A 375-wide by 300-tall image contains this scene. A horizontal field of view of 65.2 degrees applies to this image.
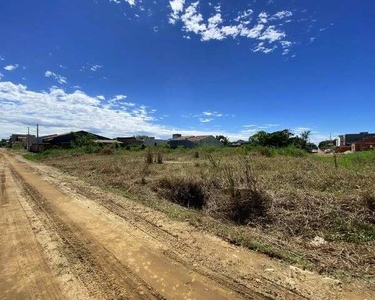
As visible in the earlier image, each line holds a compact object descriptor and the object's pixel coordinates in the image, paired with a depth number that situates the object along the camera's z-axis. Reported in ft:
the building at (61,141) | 170.44
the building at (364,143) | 170.03
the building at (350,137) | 251.85
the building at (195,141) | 219.47
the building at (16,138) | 316.93
